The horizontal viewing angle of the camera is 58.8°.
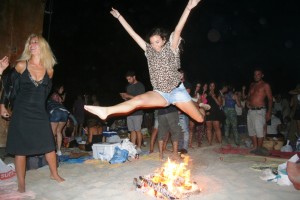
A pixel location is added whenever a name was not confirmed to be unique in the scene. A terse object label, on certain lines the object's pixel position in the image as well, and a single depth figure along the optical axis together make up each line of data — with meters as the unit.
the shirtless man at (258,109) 7.71
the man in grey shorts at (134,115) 7.87
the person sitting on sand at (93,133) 8.51
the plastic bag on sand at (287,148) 7.76
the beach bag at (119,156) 6.42
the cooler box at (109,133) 8.48
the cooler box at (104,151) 6.72
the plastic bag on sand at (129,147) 6.86
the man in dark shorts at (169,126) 6.56
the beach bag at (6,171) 4.87
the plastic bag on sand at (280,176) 4.53
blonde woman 4.15
